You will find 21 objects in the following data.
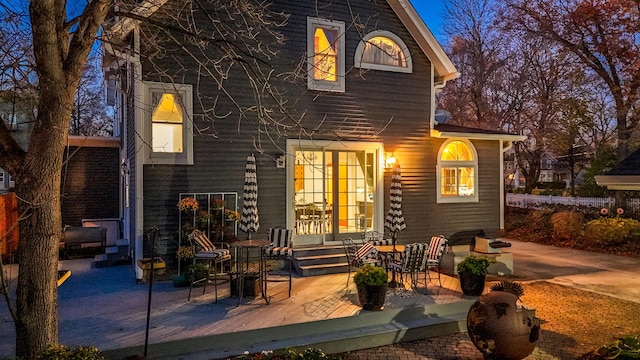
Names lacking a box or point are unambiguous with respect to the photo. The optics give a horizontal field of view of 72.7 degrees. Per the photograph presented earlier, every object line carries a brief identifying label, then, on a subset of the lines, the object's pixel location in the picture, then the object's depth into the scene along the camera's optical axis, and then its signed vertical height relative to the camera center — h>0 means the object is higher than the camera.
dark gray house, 8.86 +0.95
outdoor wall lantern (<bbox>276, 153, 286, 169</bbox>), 9.77 +0.53
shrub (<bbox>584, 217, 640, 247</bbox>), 13.88 -1.54
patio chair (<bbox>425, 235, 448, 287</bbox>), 8.28 -1.32
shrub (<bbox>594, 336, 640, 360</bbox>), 5.08 -2.00
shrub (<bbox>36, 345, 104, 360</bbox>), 3.85 -1.53
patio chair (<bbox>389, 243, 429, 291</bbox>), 7.80 -1.37
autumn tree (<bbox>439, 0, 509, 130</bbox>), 22.14 +6.11
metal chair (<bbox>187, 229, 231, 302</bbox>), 7.73 -1.24
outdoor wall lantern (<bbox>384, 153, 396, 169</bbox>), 10.64 +0.58
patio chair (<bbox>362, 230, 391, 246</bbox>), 10.30 -1.28
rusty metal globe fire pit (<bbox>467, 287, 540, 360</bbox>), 5.20 -1.76
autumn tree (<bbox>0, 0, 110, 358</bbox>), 4.01 +0.02
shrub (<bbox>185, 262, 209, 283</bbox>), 8.14 -1.65
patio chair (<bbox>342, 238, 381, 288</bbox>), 8.28 -1.41
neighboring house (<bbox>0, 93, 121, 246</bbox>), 13.42 +0.04
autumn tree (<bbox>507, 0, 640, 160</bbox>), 17.08 +6.04
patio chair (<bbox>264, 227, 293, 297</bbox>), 9.03 -1.13
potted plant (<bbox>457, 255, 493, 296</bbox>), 7.68 -1.63
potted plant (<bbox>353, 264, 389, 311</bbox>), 6.69 -1.60
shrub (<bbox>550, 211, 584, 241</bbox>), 15.32 -1.49
